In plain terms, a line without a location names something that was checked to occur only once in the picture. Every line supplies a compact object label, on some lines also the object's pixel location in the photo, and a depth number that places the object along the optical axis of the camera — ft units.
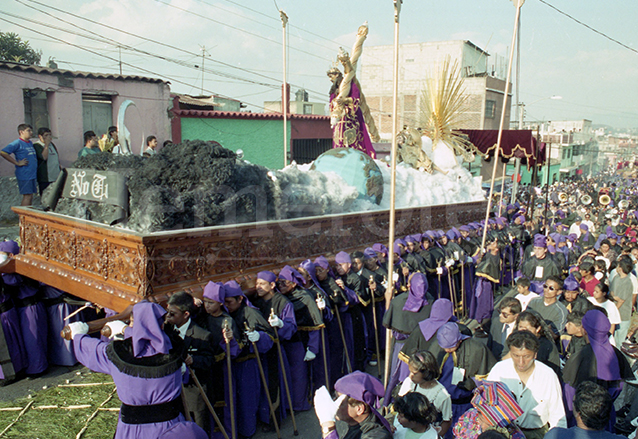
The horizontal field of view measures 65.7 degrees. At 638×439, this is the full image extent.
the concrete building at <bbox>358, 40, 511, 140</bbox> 102.78
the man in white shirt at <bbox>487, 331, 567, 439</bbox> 11.07
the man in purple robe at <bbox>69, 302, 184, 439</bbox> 10.32
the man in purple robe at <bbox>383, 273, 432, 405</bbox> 16.87
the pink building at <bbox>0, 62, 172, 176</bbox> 33.63
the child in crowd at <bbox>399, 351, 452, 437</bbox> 11.09
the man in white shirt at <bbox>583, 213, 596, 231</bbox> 38.72
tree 76.28
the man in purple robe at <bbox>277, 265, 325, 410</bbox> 17.29
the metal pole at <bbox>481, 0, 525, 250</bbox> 25.66
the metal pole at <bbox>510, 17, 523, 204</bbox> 46.44
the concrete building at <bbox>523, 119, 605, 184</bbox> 145.51
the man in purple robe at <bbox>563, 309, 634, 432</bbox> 12.89
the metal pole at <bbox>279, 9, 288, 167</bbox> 29.86
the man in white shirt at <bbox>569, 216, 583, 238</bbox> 36.60
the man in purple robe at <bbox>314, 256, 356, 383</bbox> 19.24
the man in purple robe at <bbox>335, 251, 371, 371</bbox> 20.62
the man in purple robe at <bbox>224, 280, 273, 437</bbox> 15.24
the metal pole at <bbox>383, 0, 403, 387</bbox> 15.90
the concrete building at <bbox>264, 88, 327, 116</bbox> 71.31
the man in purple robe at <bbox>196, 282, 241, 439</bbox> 14.37
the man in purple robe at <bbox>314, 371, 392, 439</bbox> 9.10
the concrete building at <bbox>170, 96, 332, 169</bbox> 45.01
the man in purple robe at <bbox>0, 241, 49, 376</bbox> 18.47
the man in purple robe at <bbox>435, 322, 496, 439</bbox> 12.66
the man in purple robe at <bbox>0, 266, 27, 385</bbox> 17.61
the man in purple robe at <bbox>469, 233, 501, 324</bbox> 25.77
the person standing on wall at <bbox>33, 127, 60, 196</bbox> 23.00
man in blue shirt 22.13
